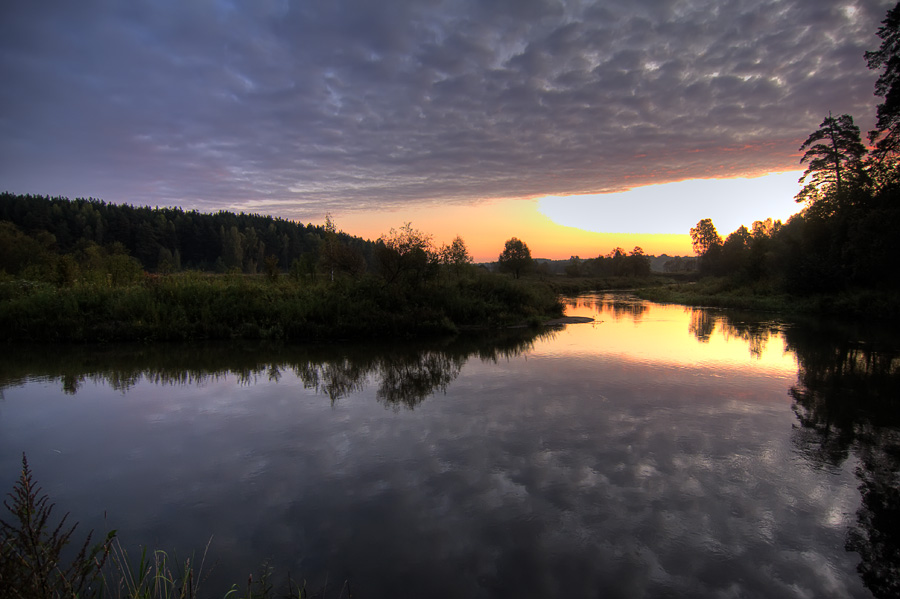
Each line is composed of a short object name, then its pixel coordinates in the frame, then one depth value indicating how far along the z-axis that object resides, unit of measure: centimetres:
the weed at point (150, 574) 370
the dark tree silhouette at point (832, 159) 2983
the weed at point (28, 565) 227
